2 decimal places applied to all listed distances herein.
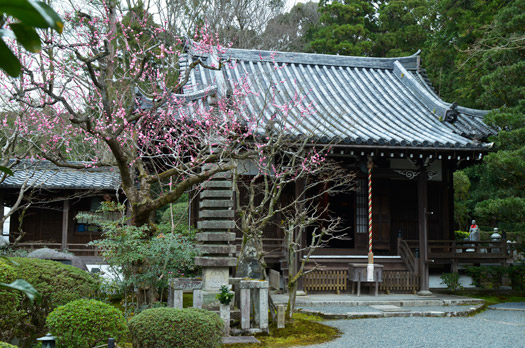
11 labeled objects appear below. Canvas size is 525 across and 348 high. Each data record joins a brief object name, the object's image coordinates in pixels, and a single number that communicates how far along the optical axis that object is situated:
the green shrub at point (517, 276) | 14.68
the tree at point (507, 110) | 11.94
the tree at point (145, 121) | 7.79
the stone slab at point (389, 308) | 11.17
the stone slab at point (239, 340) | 7.92
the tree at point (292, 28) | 28.08
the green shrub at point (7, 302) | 5.81
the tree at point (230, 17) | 23.89
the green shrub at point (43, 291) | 6.59
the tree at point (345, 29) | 28.88
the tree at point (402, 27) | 29.02
